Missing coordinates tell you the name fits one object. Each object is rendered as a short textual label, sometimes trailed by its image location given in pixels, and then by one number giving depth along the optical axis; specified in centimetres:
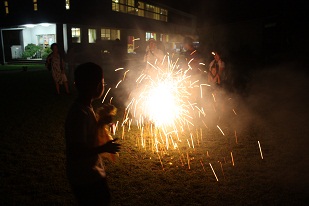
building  2703
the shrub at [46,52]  2766
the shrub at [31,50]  2870
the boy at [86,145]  236
